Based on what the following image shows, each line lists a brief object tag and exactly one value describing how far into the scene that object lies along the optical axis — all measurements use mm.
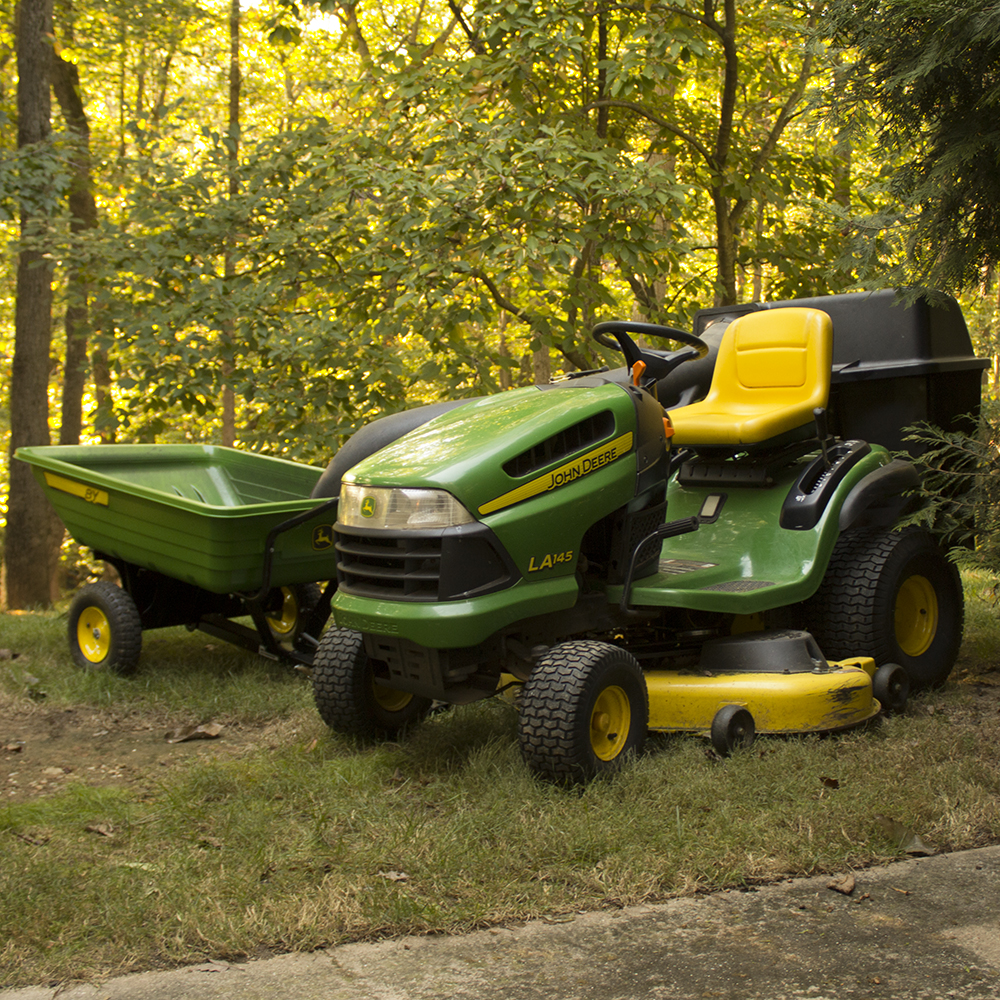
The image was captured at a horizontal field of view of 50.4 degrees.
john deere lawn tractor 3379
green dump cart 5176
